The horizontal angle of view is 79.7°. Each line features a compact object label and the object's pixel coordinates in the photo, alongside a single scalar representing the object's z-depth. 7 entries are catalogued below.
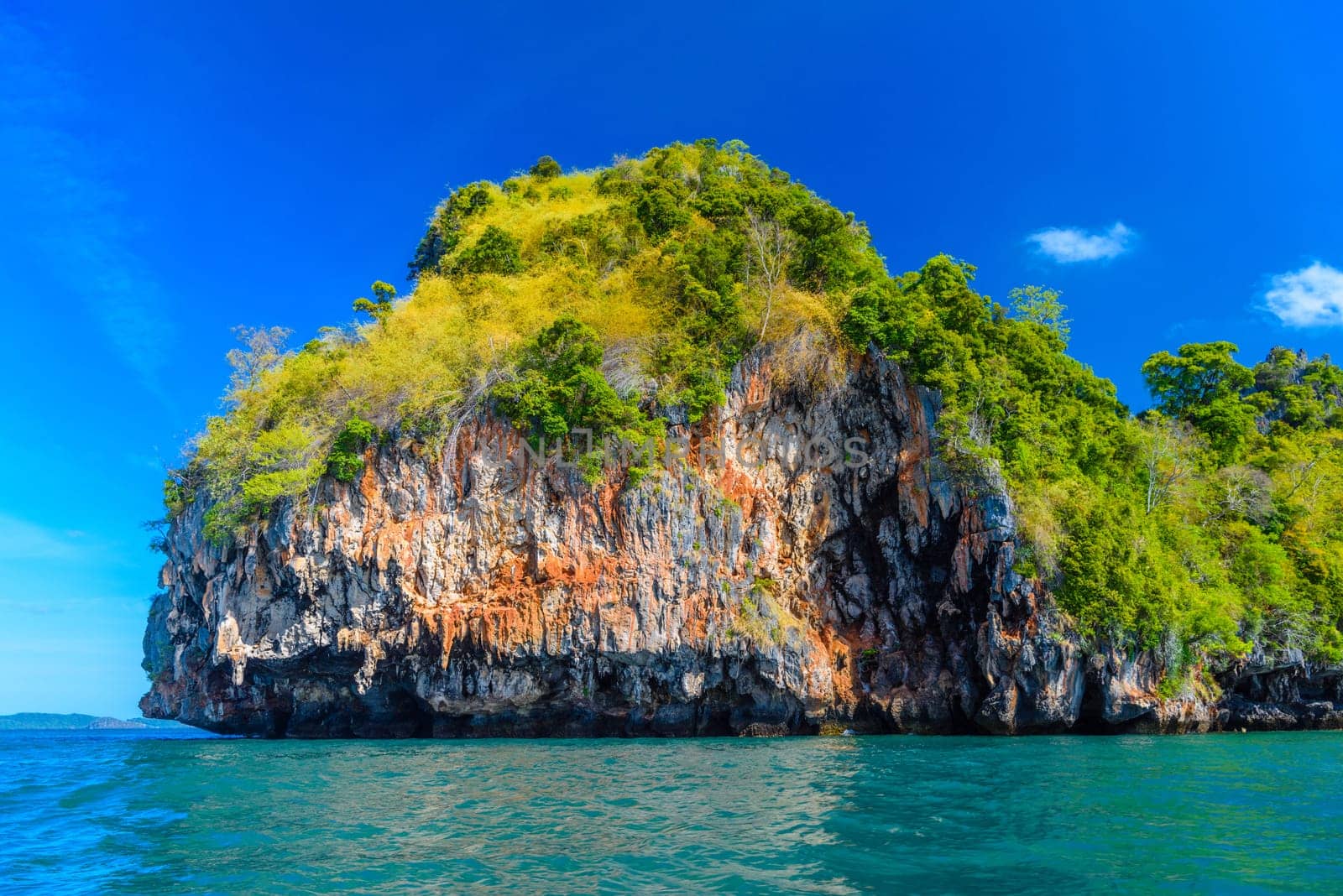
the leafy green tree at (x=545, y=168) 48.16
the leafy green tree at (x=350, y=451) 28.62
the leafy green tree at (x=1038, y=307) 37.16
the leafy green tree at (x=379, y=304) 36.97
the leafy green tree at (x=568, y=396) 28.50
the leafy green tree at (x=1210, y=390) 37.94
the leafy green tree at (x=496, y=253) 35.50
